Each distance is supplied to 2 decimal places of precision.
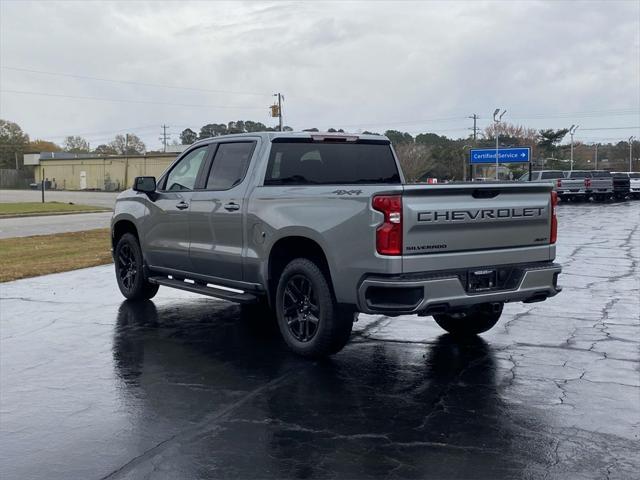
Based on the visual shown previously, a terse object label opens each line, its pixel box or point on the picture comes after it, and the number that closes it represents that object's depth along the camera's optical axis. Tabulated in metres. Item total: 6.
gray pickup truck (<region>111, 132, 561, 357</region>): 5.52
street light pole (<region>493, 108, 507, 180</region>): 58.53
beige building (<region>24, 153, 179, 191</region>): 80.69
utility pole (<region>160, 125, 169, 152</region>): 127.50
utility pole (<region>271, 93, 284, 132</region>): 48.12
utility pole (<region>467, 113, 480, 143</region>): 87.67
